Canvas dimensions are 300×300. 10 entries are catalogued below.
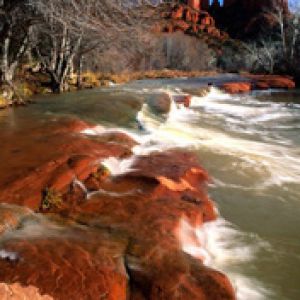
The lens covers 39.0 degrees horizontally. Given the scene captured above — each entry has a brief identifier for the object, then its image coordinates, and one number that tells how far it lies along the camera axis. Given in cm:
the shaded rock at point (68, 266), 329
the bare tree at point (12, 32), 1166
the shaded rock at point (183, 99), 1597
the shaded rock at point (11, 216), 411
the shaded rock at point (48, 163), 525
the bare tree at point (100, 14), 859
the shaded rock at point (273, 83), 2855
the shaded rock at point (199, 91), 2036
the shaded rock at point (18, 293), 237
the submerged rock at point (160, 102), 1319
